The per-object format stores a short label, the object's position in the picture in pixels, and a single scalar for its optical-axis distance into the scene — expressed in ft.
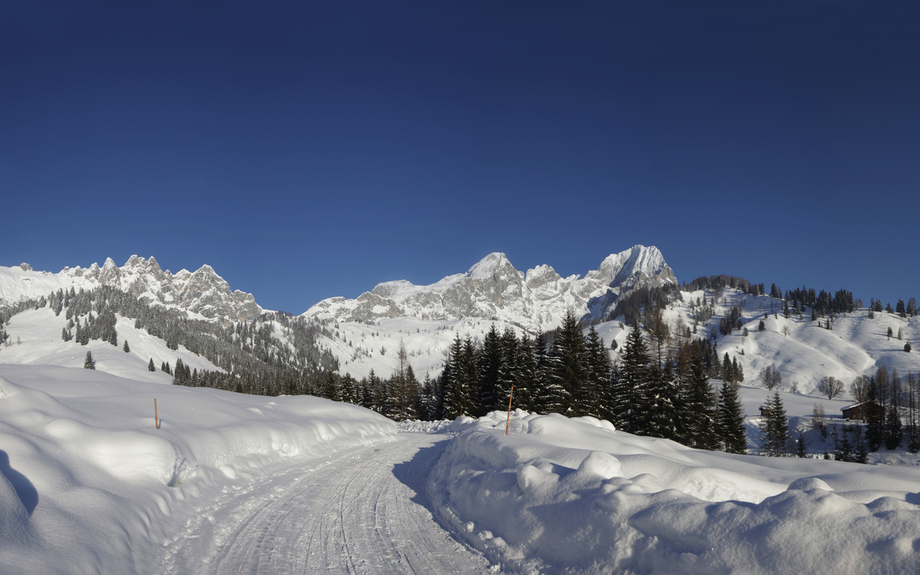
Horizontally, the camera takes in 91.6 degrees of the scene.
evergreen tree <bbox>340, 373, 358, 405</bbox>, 209.63
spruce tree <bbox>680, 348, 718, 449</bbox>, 110.83
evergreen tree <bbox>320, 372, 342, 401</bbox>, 206.08
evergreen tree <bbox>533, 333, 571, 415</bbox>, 117.19
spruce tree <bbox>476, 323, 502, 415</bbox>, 144.46
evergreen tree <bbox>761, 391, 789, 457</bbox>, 174.81
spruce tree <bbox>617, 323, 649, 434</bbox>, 115.24
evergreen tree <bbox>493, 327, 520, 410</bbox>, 133.28
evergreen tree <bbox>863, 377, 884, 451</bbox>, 245.45
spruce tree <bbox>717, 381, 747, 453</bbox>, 129.09
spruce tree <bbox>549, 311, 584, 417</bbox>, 117.39
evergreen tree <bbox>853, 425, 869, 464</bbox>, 192.93
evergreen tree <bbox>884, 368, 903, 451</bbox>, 239.91
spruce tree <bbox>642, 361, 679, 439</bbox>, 109.81
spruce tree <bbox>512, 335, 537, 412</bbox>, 127.24
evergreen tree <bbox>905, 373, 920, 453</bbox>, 228.84
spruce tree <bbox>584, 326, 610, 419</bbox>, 119.63
